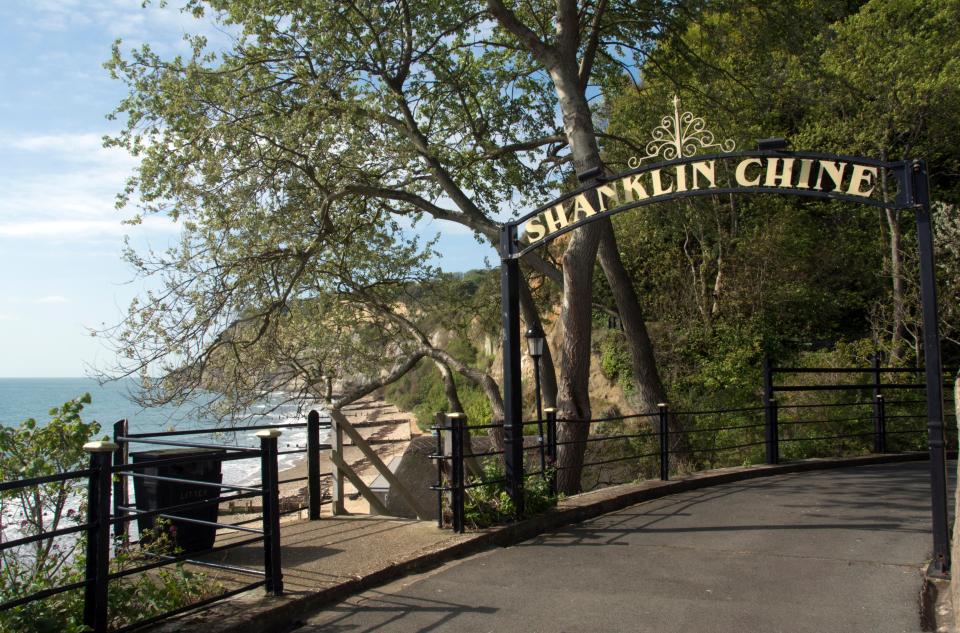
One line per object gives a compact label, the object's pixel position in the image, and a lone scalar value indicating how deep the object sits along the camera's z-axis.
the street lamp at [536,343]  12.95
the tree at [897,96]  19.61
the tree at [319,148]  12.02
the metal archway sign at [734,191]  6.39
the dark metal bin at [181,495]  6.80
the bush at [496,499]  7.89
